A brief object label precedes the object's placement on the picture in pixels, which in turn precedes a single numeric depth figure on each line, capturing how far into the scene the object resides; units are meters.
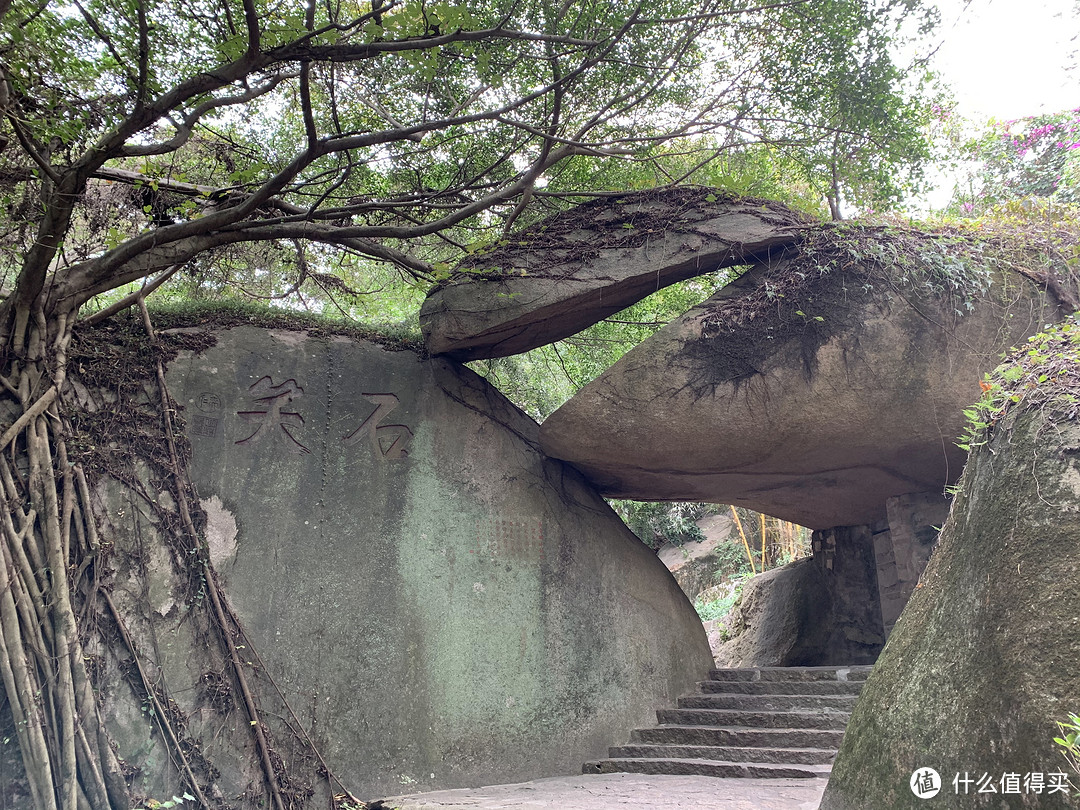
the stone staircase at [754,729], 4.72
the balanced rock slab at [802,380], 5.30
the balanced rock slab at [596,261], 5.58
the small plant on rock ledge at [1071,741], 1.90
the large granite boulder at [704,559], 12.33
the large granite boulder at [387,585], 4.38
